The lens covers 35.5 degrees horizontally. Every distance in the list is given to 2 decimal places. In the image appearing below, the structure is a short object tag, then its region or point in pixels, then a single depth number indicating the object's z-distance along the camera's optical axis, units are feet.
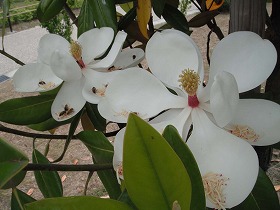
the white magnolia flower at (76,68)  1.61
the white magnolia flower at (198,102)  1.17
